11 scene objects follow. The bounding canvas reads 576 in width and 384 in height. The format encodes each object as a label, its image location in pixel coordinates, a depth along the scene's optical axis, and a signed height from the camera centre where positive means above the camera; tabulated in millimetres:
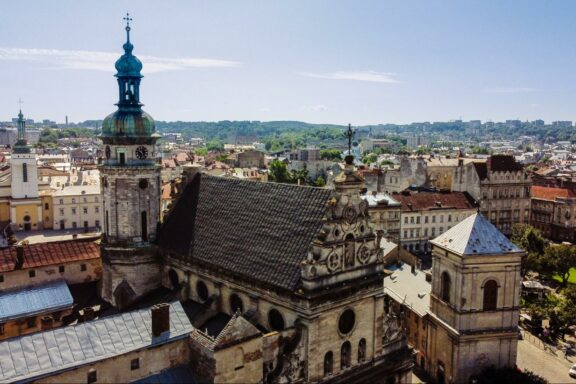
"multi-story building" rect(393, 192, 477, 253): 100625 -14941
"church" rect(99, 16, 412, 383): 33125 -9322
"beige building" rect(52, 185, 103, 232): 105688 -15134
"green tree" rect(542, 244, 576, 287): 75875 -17347
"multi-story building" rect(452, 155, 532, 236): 110625 -10418
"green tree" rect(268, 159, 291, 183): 155750 -10872
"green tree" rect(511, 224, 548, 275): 76812 -16617
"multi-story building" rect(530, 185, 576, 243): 113688 -16210
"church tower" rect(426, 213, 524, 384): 46844 -14583
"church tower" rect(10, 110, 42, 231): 102625 -11708
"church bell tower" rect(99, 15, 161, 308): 46281 -5261
